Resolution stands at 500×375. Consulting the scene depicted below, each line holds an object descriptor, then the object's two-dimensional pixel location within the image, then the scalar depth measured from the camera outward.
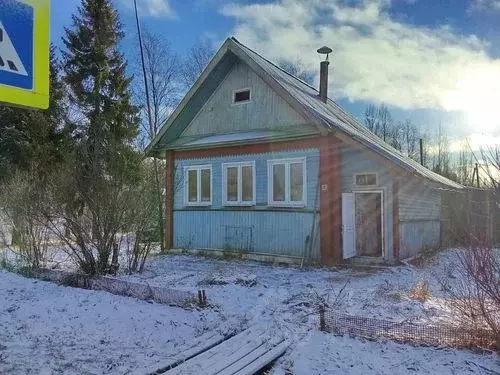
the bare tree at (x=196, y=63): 33.12
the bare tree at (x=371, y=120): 48.78
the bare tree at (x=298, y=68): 37.31
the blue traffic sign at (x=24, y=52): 2.55
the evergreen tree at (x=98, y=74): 21.83
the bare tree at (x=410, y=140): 49.41
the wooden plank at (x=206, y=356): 4.68
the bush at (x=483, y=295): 4.98
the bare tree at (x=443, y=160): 33.32
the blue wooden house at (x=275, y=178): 12.36
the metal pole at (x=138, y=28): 21.26
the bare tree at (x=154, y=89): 29.75
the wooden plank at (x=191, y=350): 4.74
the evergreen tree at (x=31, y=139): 19.02
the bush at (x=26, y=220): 9.82
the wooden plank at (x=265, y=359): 4.67
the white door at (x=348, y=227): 12.47
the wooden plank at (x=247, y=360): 4.67
